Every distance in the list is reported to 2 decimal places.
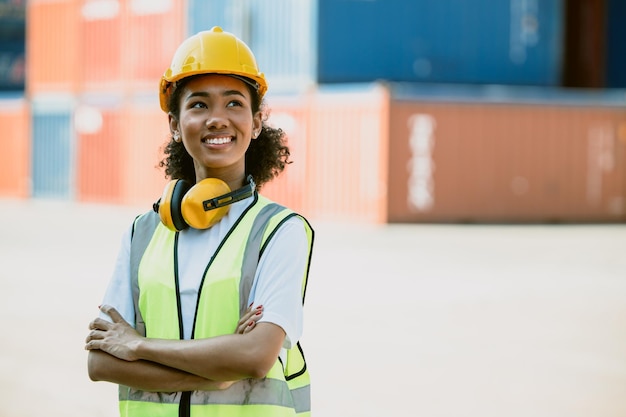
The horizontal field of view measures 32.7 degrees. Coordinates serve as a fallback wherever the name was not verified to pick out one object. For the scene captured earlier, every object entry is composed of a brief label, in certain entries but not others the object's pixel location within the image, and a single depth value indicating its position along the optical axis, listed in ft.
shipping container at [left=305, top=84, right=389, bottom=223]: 78.07
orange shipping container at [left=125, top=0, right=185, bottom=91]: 91.25
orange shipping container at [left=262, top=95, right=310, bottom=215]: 81.87
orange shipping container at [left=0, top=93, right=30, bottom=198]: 107.04
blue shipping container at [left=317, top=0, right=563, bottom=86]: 81.10
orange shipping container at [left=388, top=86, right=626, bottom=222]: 80.12
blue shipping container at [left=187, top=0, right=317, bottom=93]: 80.48
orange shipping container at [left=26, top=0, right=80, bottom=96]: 102.78
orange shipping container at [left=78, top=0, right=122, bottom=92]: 97.81
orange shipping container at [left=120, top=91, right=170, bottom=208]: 93.66
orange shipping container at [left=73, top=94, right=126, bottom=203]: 97.76
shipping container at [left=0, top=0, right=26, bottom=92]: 125.90
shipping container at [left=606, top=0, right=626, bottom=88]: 104.83
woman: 7.70
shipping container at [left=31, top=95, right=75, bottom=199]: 102.53
